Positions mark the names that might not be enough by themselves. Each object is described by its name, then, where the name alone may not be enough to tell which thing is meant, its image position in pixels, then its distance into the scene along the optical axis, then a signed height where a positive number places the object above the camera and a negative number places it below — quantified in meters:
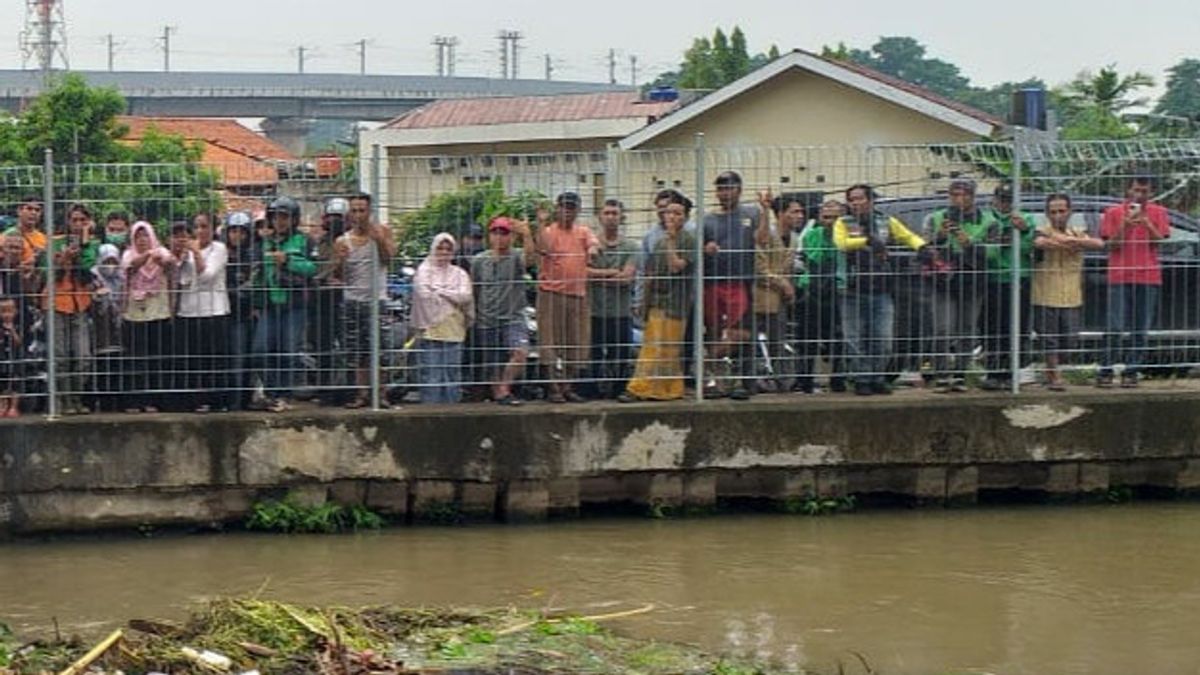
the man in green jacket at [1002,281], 12.02 +0.06
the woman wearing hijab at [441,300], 11.76 -0.05
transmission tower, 76.62 +10.71
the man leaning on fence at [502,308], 11.83 -0.10
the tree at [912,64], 92.50 +11.76
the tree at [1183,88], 48.16 +5.60
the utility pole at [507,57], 109.38 +13.85
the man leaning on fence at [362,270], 11.65 +0.14
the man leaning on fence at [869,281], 11.98 +0.06
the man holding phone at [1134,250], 12.12 +0.26
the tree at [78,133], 31.69 +2.80
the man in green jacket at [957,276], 12.06 +0.10
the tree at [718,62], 42.81 +5.30
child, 11.47 -0.44
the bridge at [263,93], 85.81 +9.41
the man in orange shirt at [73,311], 11.45 -0.11
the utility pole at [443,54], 109.75 +14.14
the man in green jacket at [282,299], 11.62 -0.04
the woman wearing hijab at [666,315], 11.94 -0.15
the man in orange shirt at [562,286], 11.88 +0.04
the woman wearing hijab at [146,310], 11.50 -0.10
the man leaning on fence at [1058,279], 12.08 +0.08
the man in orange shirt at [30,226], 11.39 +0.40
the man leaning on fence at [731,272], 11.95 +0.12
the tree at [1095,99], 29.00 +3.15
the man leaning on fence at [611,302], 11.91 -0.06
